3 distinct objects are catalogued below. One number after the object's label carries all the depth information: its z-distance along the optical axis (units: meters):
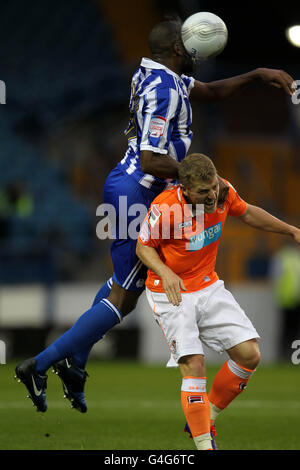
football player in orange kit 9.72
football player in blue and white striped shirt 10.41
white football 10.61
